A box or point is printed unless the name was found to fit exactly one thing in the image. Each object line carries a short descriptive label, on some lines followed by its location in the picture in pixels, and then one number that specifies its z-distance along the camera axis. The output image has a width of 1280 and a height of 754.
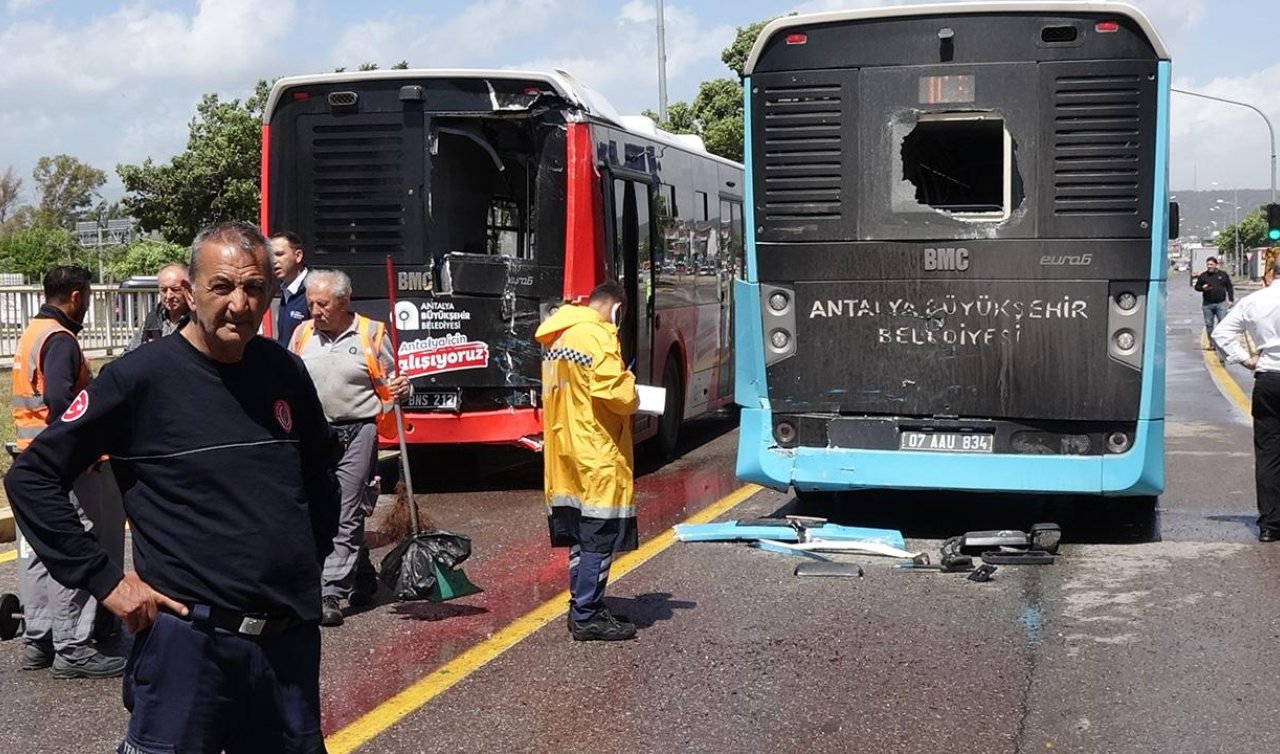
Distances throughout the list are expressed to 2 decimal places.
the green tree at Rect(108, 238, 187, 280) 43.31
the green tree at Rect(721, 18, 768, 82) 39.12
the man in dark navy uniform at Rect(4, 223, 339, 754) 3.46
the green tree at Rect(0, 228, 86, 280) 46.88
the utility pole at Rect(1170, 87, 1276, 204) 58.34
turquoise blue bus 8.92
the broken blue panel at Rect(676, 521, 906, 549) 9.29
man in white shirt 9.40
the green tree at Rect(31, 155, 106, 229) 82.50
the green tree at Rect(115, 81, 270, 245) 33.53
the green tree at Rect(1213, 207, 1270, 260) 134.12
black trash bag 7.36
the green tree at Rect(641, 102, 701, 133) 39.72
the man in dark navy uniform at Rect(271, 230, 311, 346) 8.23
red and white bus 11.28
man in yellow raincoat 6.98
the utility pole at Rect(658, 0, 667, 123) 32.12
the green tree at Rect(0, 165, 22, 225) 83.12
